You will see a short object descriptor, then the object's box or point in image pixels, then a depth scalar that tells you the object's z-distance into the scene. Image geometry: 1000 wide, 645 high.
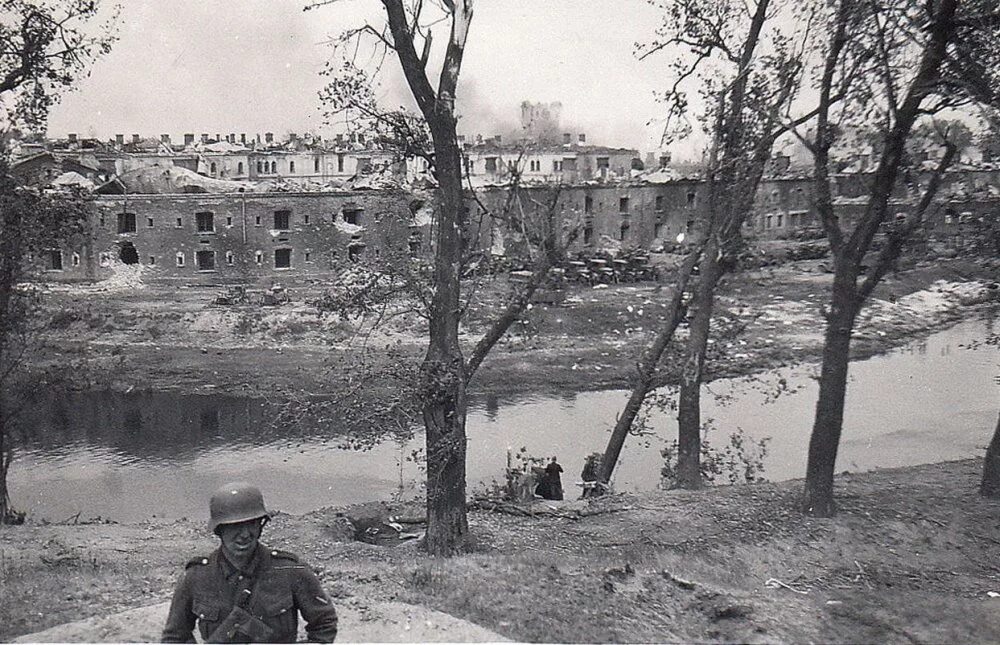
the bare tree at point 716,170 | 12.67
